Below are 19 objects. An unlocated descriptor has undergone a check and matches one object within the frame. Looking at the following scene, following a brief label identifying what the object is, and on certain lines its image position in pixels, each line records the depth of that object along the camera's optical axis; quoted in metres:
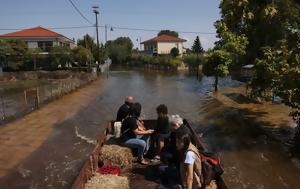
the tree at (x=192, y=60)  42.87
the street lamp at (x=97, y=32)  38.36
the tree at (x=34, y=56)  38.31
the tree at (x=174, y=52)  55.25
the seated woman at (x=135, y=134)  6.60
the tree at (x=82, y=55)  38.43
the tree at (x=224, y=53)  19.87
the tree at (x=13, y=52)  36.79
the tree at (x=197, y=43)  51.06
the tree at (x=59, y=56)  39.42
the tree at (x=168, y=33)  103.26
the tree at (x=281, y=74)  8.95
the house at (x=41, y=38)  45.31
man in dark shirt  7.49
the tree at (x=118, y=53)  59.66
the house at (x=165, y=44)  61.24
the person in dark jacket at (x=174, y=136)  5.07
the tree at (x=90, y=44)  44.21
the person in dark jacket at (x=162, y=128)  6.47
